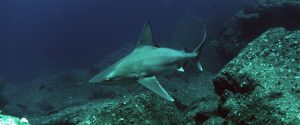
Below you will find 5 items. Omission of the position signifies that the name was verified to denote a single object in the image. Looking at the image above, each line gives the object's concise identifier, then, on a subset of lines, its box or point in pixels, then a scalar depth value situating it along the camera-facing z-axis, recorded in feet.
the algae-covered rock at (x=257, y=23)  47.16
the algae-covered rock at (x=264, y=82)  13.67
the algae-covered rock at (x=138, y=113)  16.98
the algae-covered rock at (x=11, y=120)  13.69
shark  17.87
